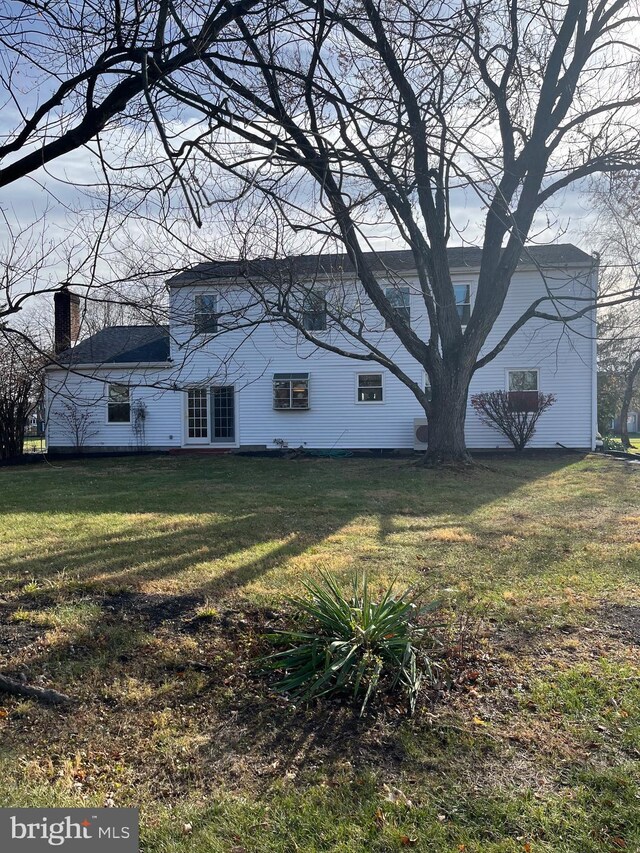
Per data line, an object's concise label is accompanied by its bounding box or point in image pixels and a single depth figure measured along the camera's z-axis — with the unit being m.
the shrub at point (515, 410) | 18.73
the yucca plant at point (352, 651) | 3.21
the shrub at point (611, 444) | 21.66
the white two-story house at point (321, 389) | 19.67
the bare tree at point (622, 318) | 12.38
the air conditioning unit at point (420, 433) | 19.52
